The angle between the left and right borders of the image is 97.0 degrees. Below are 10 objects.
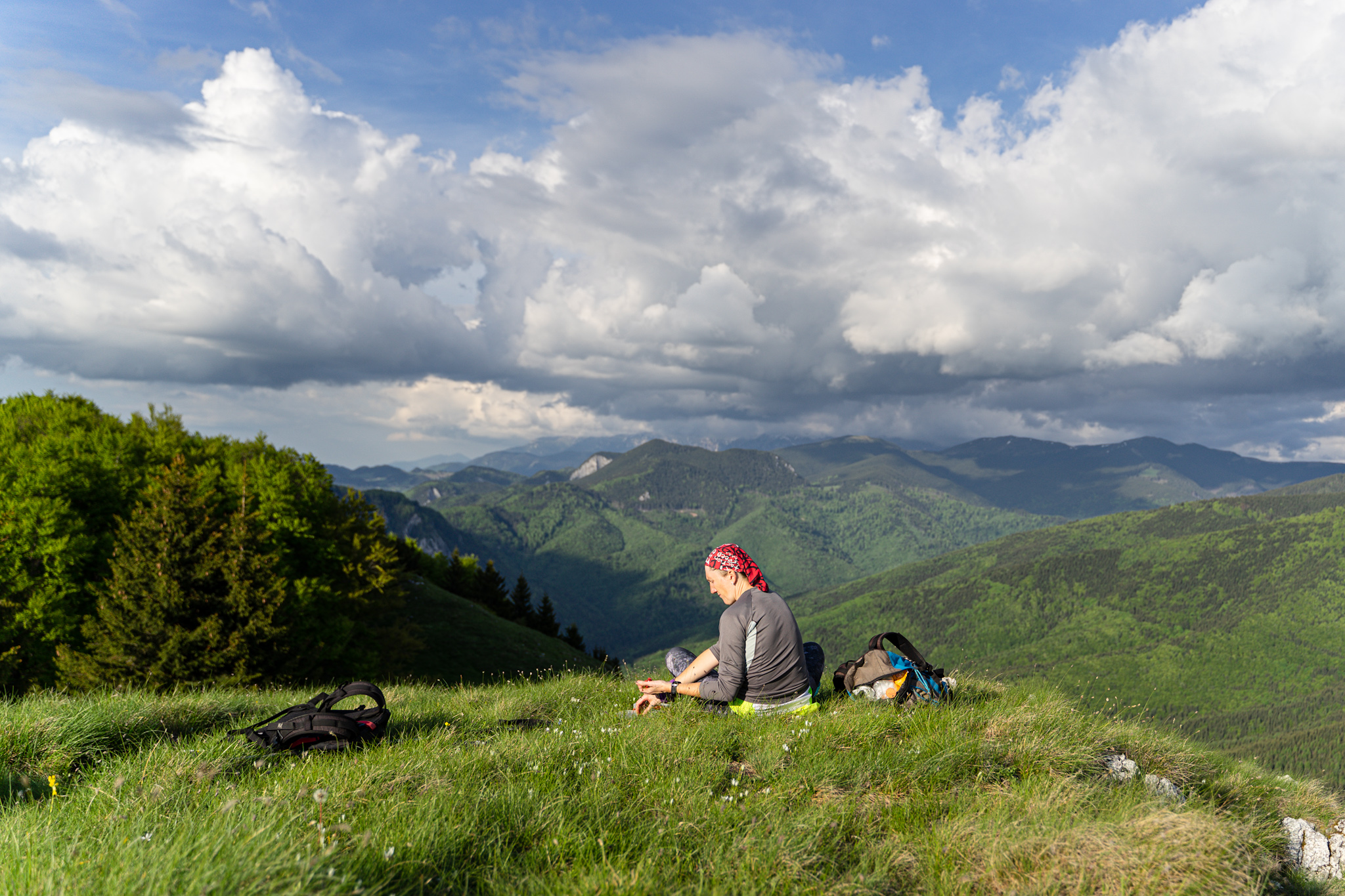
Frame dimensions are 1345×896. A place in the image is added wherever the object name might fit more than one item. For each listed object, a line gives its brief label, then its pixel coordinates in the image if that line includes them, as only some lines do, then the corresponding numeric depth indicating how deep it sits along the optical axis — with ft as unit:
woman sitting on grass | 22.72
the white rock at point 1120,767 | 18.63
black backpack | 17.89
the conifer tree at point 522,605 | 242.37
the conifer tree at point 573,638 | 251.80
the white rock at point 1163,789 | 17.89
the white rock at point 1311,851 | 18.01
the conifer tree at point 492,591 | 233.14
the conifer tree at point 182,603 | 75.10
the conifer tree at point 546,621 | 245.65
